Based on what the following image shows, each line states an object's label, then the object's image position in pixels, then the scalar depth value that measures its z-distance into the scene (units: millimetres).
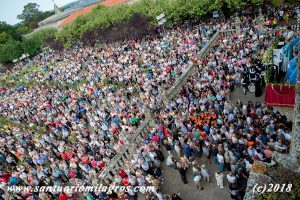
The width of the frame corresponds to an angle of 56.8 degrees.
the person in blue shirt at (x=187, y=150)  14234
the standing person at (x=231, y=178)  11612
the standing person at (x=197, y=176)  12762
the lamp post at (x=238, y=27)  26147
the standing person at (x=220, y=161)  12877
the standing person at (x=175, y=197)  12085
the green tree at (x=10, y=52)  61219
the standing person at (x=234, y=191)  11445
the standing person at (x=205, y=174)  12797
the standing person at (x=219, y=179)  12073
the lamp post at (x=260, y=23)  25106
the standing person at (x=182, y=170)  13310
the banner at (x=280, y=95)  12359
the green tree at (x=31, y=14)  123250
